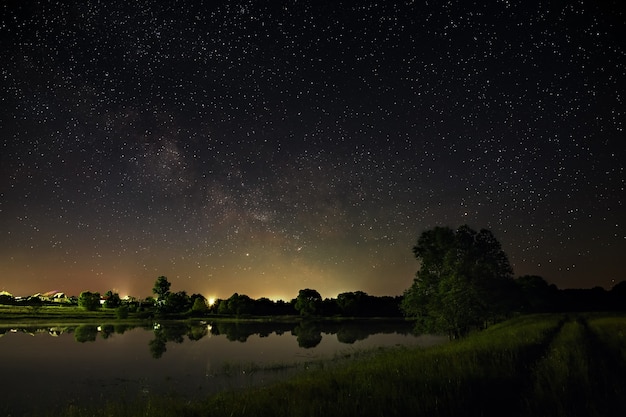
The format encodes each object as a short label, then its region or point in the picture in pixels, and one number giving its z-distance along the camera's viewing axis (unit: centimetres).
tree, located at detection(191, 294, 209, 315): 11138
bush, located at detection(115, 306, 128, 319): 8600
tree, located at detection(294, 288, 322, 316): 12106
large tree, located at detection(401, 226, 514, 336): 3644
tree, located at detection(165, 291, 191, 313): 10706
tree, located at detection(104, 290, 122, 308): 11275
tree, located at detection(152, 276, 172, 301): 10988
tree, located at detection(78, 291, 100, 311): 10231
